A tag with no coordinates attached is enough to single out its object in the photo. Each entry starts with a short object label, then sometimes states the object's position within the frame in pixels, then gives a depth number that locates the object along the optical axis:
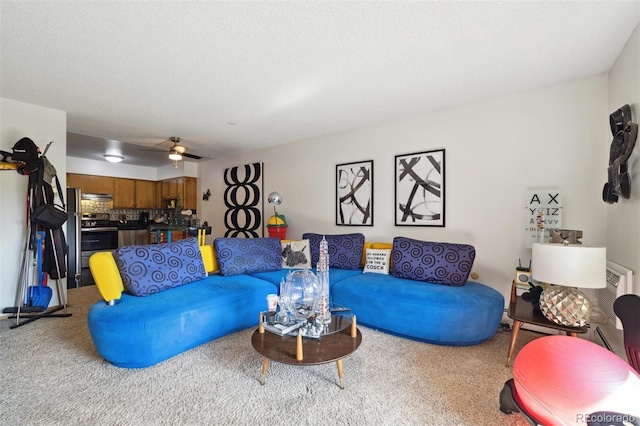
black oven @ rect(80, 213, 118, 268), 5.37
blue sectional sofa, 2.02
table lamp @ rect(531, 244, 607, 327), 1.73
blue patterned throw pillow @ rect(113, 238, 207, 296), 2.36
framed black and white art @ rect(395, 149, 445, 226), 3.23
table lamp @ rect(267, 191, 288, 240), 4.38
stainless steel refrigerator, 4.05
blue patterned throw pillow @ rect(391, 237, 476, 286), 2.68
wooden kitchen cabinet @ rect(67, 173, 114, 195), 5.92
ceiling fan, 4.12
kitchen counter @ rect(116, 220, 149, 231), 6.11
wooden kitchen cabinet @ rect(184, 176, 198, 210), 6.30
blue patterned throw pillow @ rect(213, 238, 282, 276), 3.15
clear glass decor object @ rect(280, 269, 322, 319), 2.00
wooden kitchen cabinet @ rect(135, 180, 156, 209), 6.86
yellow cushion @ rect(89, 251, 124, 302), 2.20
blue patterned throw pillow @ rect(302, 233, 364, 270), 3.42
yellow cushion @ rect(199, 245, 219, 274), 3.23
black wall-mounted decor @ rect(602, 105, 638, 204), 1.84
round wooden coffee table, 1.60
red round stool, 1.08
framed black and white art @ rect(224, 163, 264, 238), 5.12
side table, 1.82
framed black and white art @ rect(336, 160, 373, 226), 3.81
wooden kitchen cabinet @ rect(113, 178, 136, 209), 6.49
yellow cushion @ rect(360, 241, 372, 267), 3.48
